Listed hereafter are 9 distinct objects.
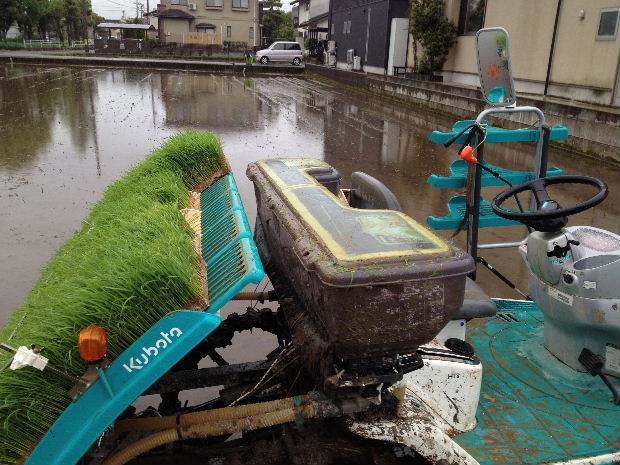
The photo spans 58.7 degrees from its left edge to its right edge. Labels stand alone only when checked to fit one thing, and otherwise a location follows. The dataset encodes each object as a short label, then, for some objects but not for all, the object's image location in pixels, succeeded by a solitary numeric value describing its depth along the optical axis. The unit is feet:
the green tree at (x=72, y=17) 216.13
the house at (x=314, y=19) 148.05
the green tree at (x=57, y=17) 195.52
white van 118.73
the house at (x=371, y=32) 82.92
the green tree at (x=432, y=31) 67.41
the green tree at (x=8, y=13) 146.41
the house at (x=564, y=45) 42.09
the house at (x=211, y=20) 168.45
